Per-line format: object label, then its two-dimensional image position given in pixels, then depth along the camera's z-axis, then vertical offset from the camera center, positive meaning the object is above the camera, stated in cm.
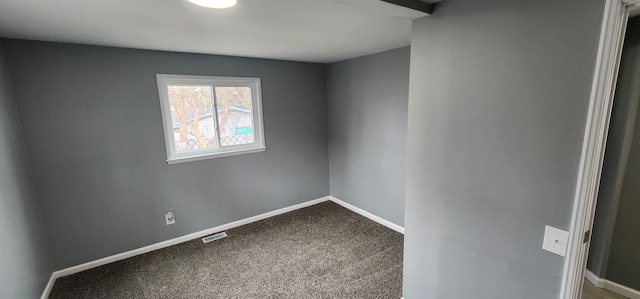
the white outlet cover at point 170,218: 309 -118
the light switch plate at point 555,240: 120 -61
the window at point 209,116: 302 -5
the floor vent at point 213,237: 323 -151
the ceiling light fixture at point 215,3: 151 +61
